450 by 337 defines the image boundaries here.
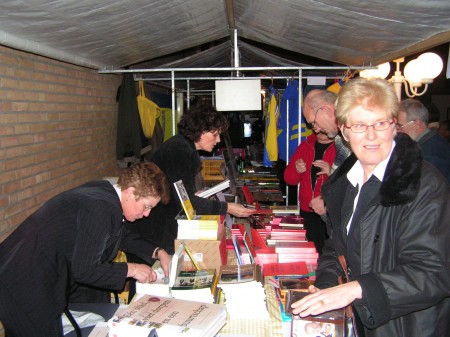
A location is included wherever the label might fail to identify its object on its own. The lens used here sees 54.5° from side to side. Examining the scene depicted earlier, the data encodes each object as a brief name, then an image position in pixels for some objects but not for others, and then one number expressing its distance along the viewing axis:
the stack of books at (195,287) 1.97
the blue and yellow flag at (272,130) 5.95
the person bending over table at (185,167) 2.95
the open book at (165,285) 2.06
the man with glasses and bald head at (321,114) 3.23
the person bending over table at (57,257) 1.89
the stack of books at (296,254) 2.55
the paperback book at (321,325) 1.50
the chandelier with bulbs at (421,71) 5.03
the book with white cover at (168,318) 1.54
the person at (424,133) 3.48
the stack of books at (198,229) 2.46
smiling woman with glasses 1.38
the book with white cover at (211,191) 3.04
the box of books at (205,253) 2.42
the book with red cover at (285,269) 2.37
